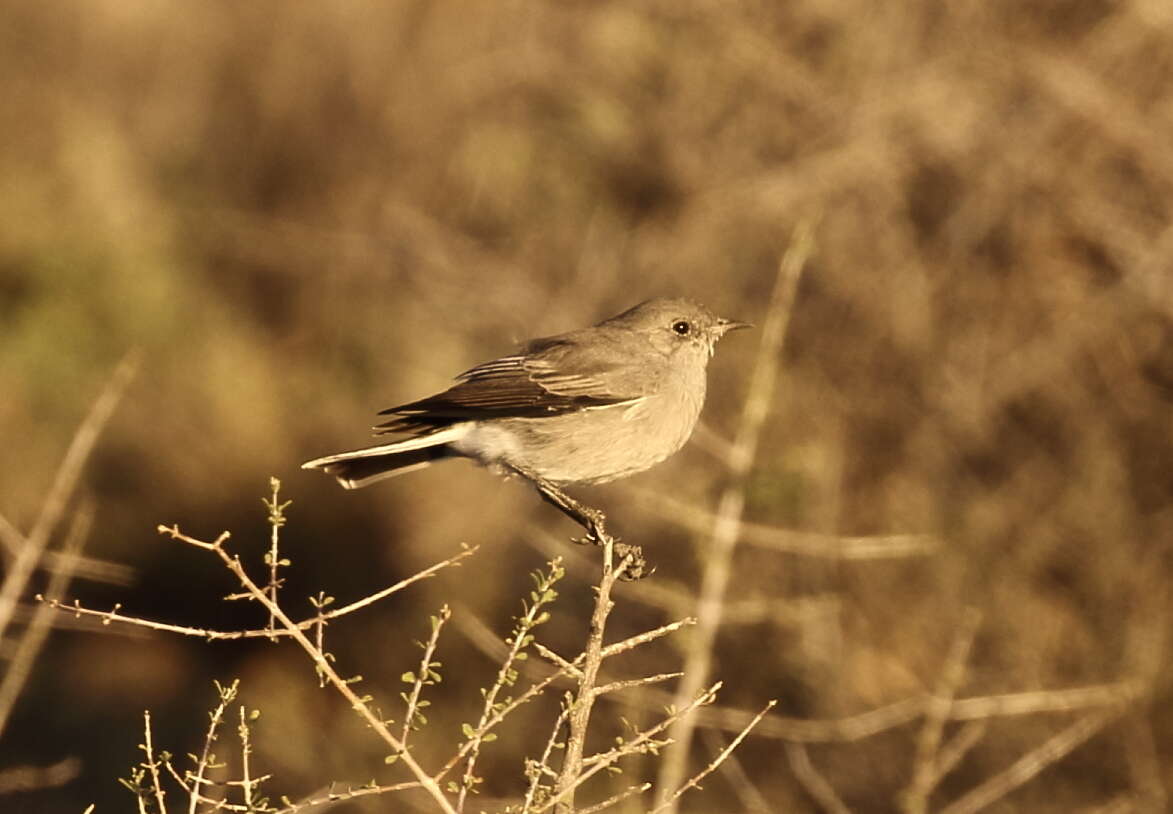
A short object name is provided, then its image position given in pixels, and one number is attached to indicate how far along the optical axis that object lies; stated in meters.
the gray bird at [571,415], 10.70
